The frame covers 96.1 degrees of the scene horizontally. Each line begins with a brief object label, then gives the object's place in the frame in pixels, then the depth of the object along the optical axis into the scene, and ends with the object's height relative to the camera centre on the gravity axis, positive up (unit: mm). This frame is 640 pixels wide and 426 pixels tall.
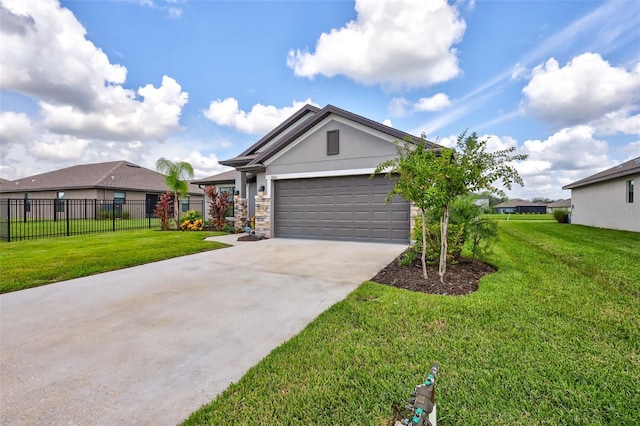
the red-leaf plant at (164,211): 14938 -95
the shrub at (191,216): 15935 -387
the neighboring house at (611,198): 14440 +607
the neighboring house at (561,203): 61125 +1098
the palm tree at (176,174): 15195 +1873
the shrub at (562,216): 23544 -621
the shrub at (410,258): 6188 -1087
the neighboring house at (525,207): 78688 +416
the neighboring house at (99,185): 22250 +1978
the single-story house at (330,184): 9898 +964
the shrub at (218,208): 14617 +55
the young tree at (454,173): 4773 +600
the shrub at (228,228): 13912 -957
